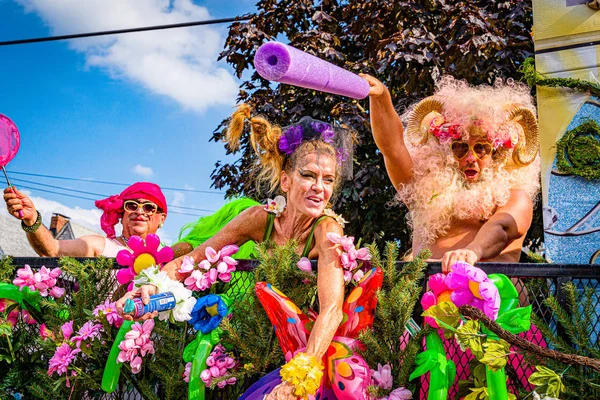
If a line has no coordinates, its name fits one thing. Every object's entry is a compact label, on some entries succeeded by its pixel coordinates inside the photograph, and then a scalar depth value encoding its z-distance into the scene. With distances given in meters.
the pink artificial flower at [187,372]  2.44
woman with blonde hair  2.55
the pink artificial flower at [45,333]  2.78
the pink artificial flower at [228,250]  2.62
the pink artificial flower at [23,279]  2.95
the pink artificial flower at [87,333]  2.62
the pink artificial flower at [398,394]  2.10
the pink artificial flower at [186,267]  2.62
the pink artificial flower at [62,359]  2.61
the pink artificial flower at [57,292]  2.90
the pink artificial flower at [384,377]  2.11
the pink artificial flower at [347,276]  2.32
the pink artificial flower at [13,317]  2.99
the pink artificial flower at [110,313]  2.62
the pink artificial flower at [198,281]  2.59
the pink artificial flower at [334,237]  2.37
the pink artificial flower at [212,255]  2.62
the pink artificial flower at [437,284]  2.13
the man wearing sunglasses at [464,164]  3.21
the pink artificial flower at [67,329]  2.69
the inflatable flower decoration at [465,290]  2.05
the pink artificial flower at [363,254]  2.35
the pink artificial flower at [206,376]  2.36
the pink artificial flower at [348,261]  2.32
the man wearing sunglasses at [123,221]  3.76
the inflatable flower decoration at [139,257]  2.68
